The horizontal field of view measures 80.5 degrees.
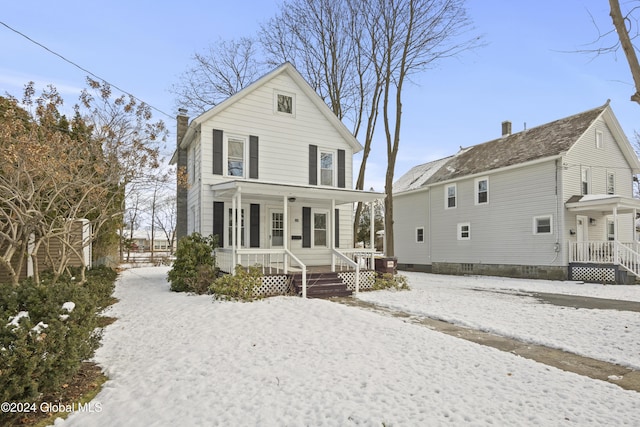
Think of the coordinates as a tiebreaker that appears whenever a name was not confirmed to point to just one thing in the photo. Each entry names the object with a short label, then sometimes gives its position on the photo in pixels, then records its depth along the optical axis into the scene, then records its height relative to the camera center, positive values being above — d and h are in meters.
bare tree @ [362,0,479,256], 19.81 +9.94
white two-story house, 12.55 +2.18
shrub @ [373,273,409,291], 12.35 -1.73
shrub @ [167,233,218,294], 11.12 -1.02
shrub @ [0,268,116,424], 3.59 -1.16
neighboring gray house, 15.85 +1.14
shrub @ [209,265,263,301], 9.75 -1.46
